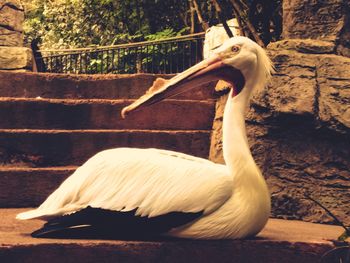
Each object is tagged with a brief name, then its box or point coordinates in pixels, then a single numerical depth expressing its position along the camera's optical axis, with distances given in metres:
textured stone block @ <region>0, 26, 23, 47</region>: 8.75
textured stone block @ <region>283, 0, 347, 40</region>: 4.52
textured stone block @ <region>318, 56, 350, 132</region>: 3.93
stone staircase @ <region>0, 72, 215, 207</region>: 4.36
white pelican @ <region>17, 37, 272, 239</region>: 2.64
